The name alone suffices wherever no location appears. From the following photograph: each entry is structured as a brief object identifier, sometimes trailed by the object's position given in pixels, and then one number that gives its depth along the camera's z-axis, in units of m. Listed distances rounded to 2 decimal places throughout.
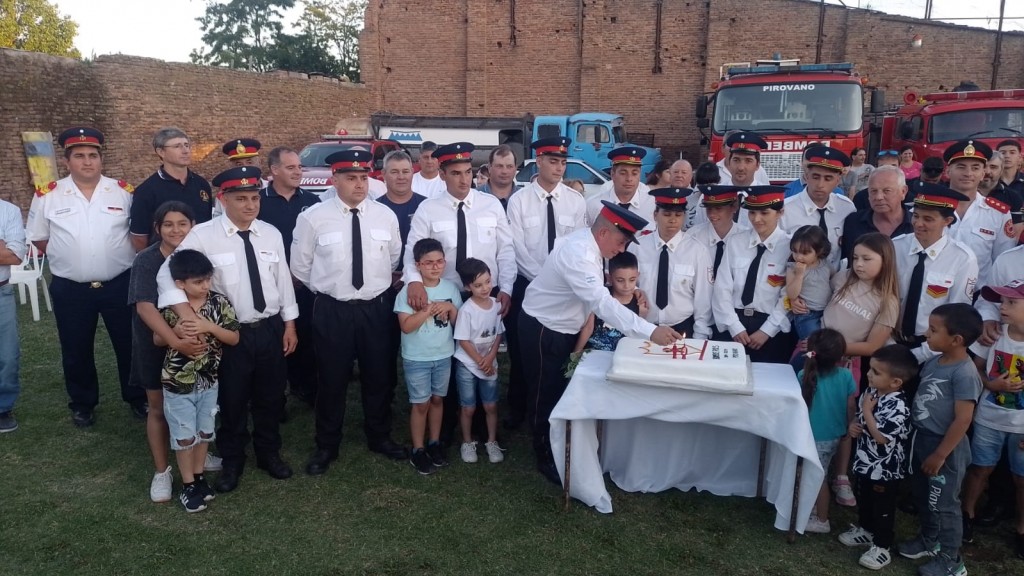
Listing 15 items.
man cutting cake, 3.76
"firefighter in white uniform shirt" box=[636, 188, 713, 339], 4.25
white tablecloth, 3.41
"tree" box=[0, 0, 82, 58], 23.75
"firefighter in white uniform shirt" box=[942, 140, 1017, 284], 4.41
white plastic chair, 7.77
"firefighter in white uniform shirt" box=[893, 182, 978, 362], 3.83
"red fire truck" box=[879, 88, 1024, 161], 11.08
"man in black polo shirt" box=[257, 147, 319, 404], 5.32
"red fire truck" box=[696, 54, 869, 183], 10.41
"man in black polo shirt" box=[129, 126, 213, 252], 4.79
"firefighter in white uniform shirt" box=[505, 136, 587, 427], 5.05
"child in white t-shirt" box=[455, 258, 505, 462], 4.48
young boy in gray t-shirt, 3.26
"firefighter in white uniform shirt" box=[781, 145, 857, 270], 4.53
